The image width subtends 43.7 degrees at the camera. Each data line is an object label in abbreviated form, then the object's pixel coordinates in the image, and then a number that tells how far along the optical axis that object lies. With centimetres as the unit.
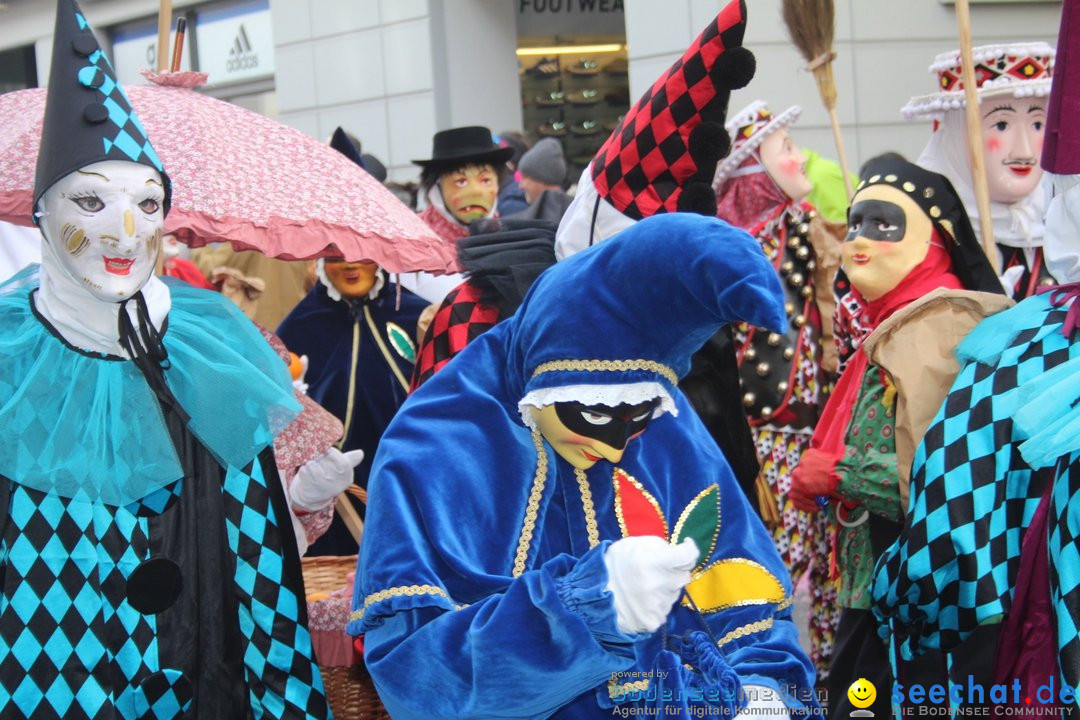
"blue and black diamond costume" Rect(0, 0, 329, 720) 267
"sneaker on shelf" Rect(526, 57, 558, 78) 1245
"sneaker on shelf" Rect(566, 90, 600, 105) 1223
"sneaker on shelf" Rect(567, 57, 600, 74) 1229
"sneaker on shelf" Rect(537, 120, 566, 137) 1205
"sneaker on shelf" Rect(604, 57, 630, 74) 1230
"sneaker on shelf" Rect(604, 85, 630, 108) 1215
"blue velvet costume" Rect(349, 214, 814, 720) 210
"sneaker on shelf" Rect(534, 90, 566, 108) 1238
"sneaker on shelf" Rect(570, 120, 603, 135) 1207
